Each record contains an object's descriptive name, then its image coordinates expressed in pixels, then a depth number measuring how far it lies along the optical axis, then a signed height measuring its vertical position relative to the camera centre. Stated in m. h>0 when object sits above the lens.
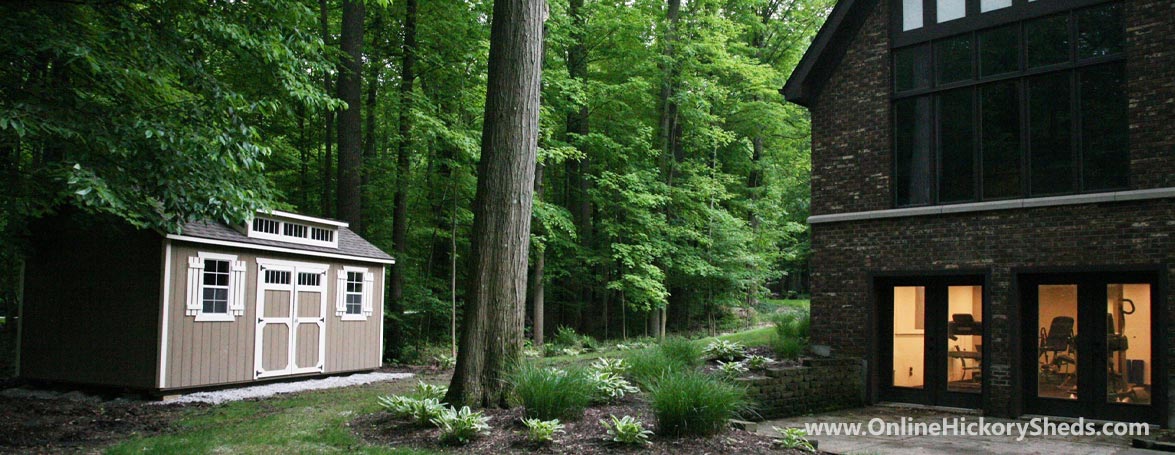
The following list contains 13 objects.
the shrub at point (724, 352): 13.50 -1.21
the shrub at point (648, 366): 10.80 -1.20
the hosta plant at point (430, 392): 9.32 -1.37
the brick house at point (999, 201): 11.29 +1.30
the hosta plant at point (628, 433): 7.29 -1.41
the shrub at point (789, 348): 14.30 -1.21
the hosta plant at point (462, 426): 7.55 -1.43
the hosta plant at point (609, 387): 9.36 -1.32
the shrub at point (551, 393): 8.07 -1.18
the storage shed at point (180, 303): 11.98 -0.53
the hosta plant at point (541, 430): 7.32 -1.40
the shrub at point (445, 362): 17.75 -1.93
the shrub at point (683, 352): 12.36 -1.13
